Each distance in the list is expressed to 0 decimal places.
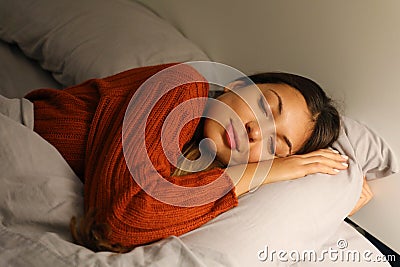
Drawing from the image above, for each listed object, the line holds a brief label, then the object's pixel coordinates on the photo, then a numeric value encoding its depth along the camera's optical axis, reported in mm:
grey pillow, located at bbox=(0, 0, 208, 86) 1566
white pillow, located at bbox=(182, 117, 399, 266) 1067
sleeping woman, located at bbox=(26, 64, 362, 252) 1042
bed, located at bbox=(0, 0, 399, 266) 988
